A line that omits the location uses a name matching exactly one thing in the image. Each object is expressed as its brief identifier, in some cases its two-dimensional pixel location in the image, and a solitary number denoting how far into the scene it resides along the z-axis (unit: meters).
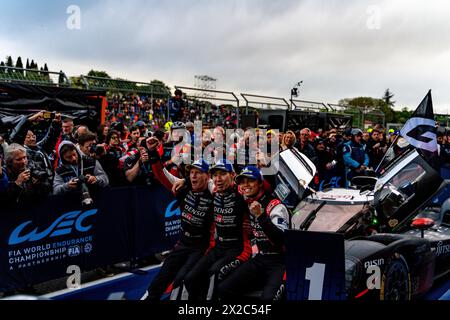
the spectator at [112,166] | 6.25
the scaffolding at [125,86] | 10.47
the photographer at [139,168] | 6.23
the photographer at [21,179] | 4.75
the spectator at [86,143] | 5.80
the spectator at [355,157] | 10.39
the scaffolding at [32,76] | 9.12
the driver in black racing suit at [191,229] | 4.43
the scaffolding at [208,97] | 12.40
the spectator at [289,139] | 7.52
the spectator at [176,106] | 10.05
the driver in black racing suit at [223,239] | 4.21
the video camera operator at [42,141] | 5.62
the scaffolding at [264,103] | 13.55
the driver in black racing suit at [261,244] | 3.94
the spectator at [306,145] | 9.30
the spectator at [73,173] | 5.34
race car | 4.00
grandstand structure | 9.40
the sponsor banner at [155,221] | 6.27
